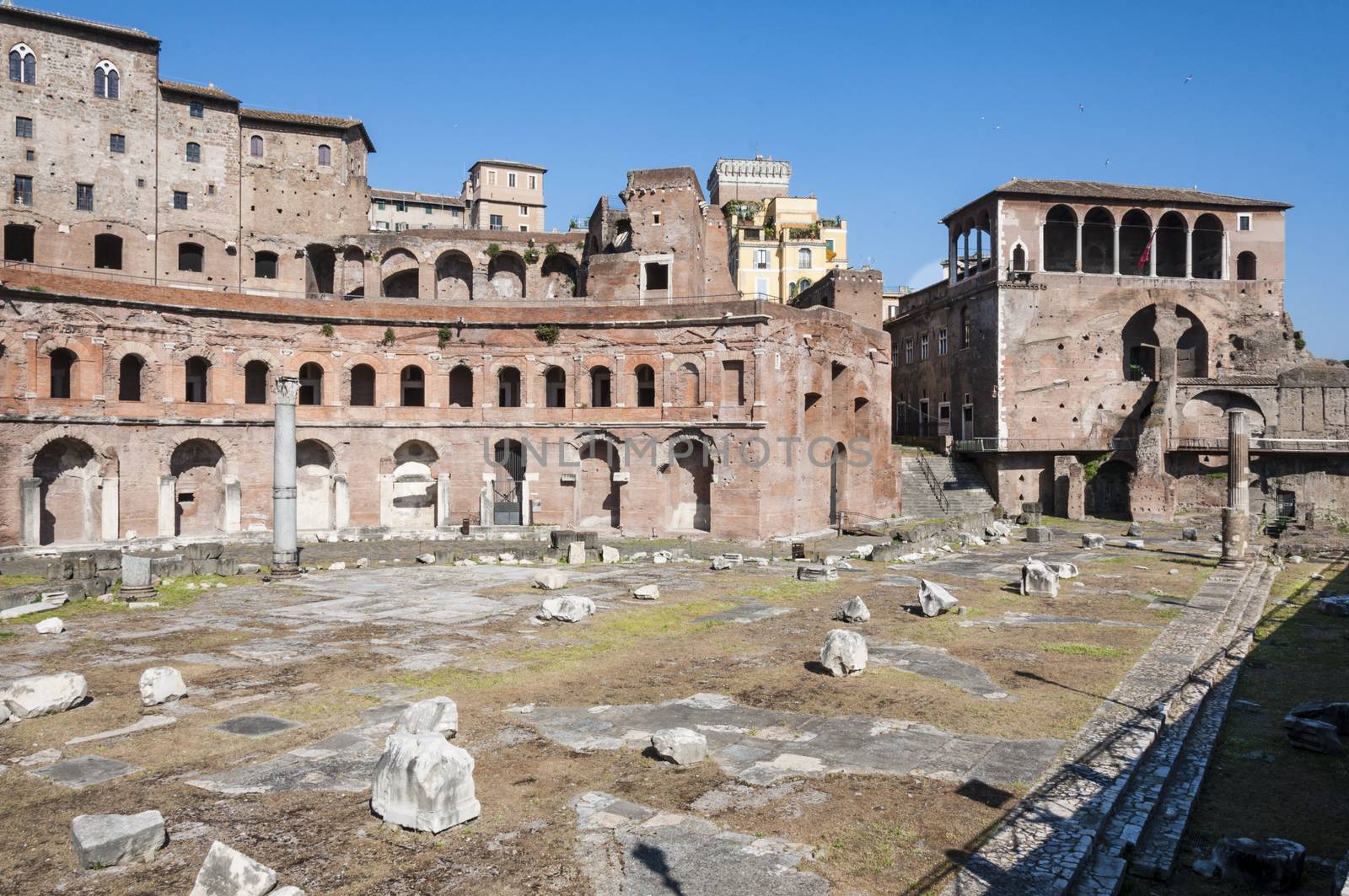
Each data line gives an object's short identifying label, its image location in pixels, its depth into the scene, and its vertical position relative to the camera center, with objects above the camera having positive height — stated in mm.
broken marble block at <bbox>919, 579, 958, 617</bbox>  18094 -3055
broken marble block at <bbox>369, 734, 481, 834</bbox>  7949 -3014
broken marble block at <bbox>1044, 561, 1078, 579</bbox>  23562 -3241
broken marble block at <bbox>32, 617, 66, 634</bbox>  16453 -3200
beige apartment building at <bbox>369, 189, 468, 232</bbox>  63250 +17162
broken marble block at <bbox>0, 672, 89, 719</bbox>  11234 -3067
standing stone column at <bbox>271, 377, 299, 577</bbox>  24906 -623
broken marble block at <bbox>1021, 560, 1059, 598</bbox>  20500 -3057
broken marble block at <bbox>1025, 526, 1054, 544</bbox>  32281 -3157
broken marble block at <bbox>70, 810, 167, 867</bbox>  7219 -3133
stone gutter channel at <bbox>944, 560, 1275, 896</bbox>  7258 -3380
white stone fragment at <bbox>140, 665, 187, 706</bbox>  11797 -3099
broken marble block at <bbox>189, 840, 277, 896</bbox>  6527 -3095
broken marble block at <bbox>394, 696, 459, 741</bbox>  10148 -3048
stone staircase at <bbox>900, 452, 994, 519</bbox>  40781 -1862
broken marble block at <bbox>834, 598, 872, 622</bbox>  17469 -3189
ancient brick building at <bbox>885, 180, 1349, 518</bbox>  40094 +4018
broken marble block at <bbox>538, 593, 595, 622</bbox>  17516 -3128
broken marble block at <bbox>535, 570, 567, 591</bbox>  21484 -3126
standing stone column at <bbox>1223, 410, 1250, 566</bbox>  25547 -1485
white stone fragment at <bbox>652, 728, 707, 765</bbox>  9594 -3177
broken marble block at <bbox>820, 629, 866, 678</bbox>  13375 -3066
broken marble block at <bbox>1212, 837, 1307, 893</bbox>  7066 -3302
